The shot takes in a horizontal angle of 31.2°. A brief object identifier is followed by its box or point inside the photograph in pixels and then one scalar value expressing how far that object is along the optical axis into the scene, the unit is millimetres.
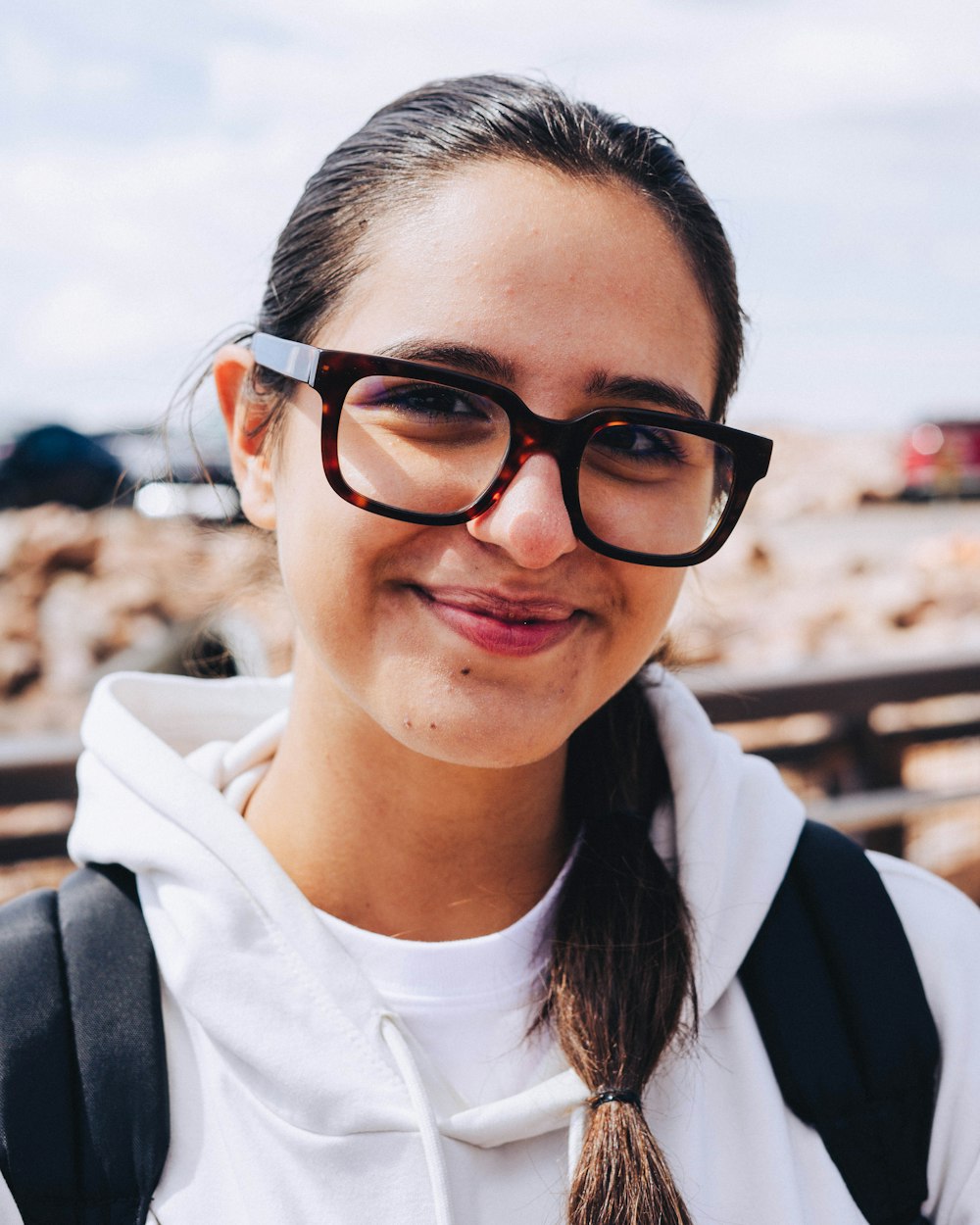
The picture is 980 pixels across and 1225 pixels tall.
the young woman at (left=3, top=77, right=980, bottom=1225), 505
